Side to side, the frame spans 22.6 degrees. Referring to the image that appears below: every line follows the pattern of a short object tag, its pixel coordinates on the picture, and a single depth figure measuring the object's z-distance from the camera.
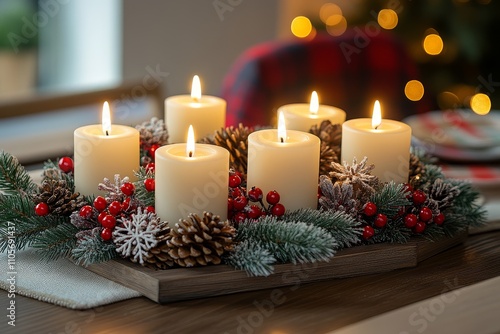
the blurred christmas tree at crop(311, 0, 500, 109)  3.07
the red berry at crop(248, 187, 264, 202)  1.26
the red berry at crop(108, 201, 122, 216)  1.22
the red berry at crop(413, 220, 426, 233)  1.30
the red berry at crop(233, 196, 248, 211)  1.25
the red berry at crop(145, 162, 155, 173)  1.29
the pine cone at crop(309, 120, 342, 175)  1.40
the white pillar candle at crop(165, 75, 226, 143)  1.43
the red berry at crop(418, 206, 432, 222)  1.30
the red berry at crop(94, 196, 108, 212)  1.23
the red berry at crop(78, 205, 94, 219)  1.23
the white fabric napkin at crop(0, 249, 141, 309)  1.18
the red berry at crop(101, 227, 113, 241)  1.21
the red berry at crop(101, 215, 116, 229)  1.21
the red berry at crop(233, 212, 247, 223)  1.25
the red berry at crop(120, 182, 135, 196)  1.25
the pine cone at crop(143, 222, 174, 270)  1.19
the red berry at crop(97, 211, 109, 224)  1.22
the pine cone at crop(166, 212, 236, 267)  1.18
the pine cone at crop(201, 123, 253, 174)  1.36
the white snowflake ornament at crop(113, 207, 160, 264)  1.19
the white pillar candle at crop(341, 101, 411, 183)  1.32
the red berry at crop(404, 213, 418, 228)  1.29
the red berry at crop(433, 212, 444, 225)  1.32
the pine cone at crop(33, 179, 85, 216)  1.26
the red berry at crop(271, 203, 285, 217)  1.25
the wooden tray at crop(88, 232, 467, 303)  1.18
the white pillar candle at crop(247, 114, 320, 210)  1.26
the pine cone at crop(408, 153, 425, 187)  1.37
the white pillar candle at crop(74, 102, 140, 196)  1.29
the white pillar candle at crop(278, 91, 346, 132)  1.42
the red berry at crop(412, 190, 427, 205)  1.30
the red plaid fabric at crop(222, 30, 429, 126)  2.19
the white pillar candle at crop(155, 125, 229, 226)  1.21
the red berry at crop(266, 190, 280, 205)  1.25
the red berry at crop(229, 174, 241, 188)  1.27
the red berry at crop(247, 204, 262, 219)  1.25
